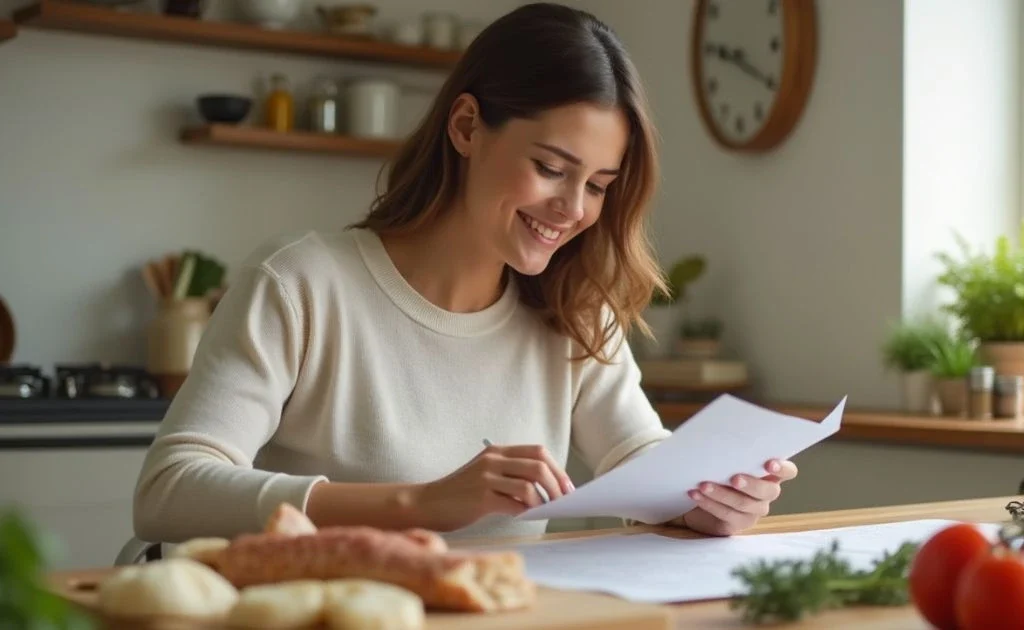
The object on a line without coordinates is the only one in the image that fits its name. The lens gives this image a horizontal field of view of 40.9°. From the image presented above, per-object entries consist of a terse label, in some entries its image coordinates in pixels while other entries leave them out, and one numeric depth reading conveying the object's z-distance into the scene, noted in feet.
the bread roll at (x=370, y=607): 2.72
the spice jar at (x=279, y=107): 13.04
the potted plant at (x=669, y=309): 12.69
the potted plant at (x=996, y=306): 10.28
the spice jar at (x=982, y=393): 9.84
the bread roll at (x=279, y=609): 2.77
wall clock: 11.69
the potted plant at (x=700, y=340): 12.25
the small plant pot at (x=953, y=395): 10.15
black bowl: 12.49
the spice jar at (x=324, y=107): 13.29
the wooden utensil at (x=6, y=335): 12.05
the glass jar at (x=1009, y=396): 9.75
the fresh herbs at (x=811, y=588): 3.26
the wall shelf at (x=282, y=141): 12.51
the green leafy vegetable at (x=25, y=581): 1.65
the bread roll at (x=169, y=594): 2.86
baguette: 3.06
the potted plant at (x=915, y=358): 10.48
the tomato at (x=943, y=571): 3.27
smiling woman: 5.35
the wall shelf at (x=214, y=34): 11.87
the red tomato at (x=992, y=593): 3.03
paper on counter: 3.74
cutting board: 2.92
